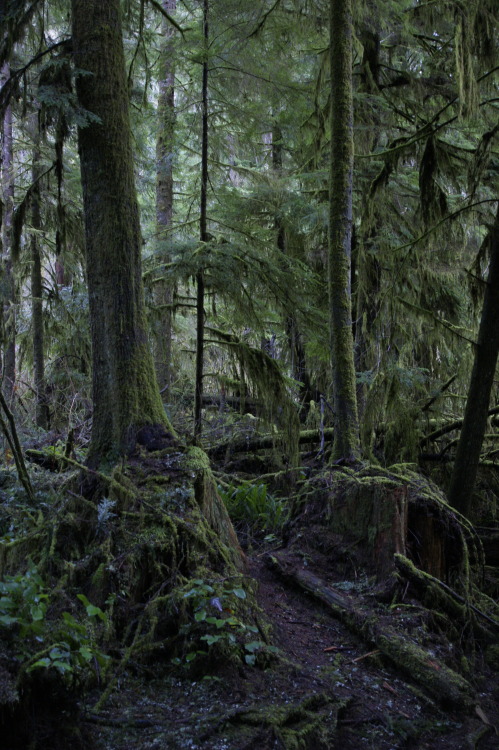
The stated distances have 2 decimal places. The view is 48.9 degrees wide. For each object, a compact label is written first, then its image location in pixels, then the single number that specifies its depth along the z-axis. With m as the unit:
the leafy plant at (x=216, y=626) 3.28
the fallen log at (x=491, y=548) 7.31
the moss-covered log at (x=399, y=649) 3.60
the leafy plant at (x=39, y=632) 2.36
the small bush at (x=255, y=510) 6.74
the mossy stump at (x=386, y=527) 4.95
